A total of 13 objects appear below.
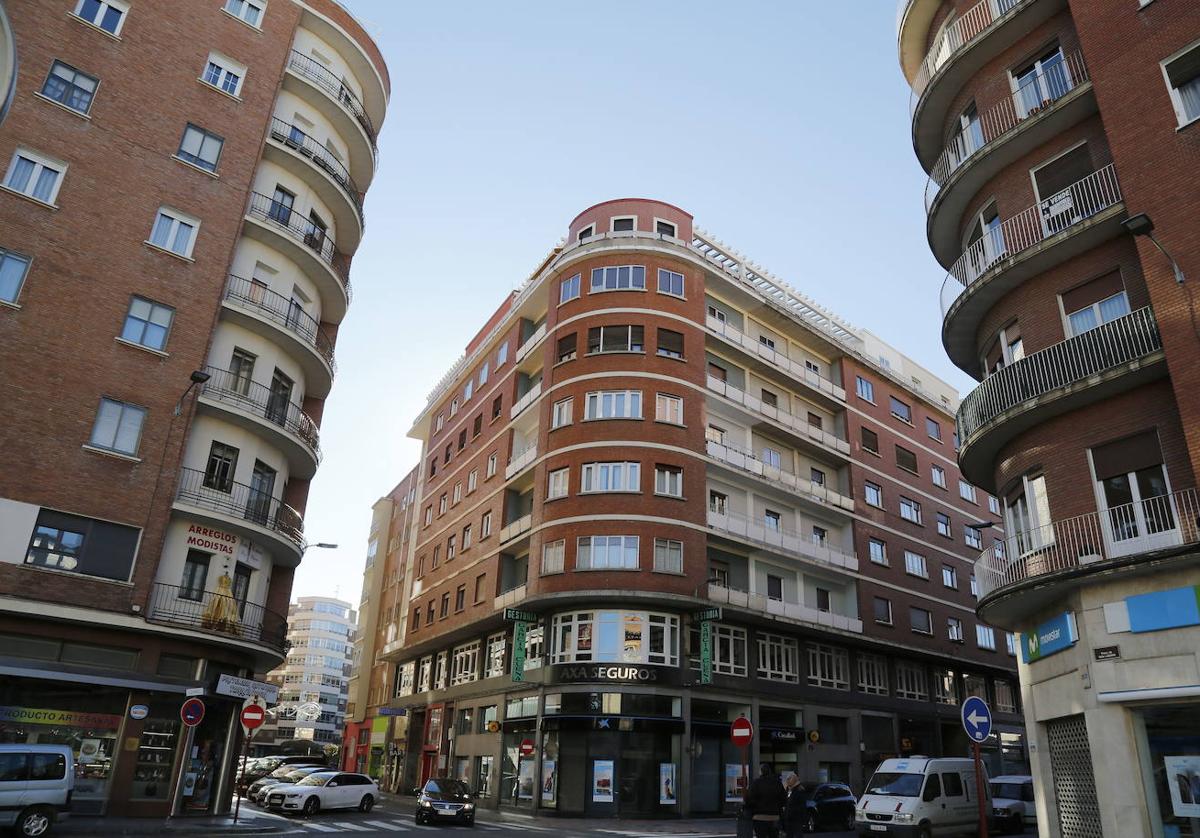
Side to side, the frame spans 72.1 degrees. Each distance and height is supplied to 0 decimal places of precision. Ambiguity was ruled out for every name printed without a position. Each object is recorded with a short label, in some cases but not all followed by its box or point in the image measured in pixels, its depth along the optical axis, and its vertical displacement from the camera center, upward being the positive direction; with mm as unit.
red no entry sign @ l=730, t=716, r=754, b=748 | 21047 +684
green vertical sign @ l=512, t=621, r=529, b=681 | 31938 +3716
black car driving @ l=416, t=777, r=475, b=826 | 24609 -1518
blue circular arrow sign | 13250 +803
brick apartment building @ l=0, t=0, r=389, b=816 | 20906 +10102
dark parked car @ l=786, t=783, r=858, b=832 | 24875 -1153
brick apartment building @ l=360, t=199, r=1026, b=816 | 30219 +8471
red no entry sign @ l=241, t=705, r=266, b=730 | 20719 +592
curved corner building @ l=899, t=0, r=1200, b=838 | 13242 +6960
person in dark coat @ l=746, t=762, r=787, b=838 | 14156 -635
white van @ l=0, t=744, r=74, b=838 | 15852 -976
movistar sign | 14641 +2420
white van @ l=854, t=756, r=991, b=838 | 19062 -678
